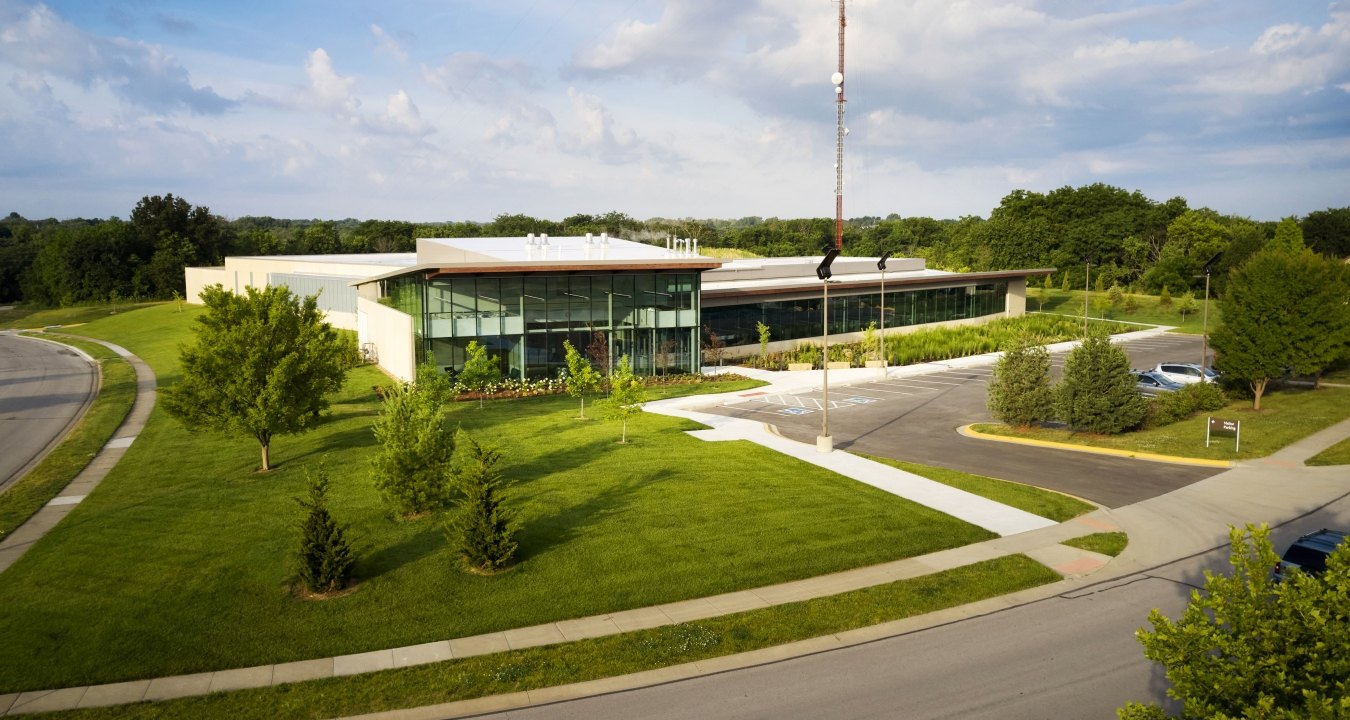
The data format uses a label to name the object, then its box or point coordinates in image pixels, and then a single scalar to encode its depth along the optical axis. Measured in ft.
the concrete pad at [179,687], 41.06
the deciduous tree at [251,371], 79.82
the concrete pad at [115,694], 40.32
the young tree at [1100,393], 99.25
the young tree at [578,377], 108.88
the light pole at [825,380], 85.56
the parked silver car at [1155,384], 127.54
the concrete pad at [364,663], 43.52
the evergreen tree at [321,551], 51.88
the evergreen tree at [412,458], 63.46
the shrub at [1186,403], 106.52
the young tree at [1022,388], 103.35
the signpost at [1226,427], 91.45
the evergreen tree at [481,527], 55.36
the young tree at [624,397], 92.43
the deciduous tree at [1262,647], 23.65
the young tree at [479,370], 116.48
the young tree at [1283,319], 109.91
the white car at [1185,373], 134.00
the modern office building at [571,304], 129.59
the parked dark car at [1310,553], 50.19
